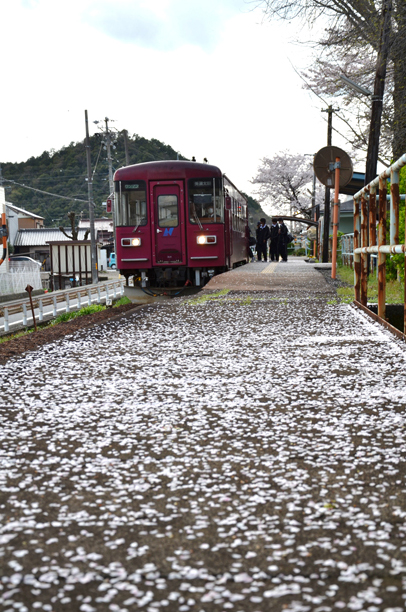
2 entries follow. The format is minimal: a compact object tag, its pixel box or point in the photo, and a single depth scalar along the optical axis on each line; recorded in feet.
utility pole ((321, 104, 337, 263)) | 109.09
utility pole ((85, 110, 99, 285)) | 134.41
